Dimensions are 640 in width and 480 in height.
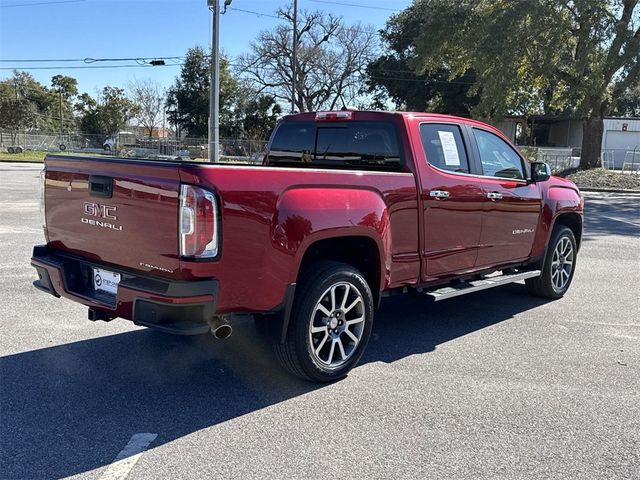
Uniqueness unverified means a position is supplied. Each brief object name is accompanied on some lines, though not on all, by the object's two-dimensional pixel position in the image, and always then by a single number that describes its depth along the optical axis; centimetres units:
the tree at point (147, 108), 6078
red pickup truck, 340
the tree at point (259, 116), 5159
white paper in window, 515
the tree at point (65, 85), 7825
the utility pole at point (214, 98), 2108
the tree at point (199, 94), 4991
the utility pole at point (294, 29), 3572
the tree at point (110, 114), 5959
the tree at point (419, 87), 4744
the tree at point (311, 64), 5059
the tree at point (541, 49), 2372
